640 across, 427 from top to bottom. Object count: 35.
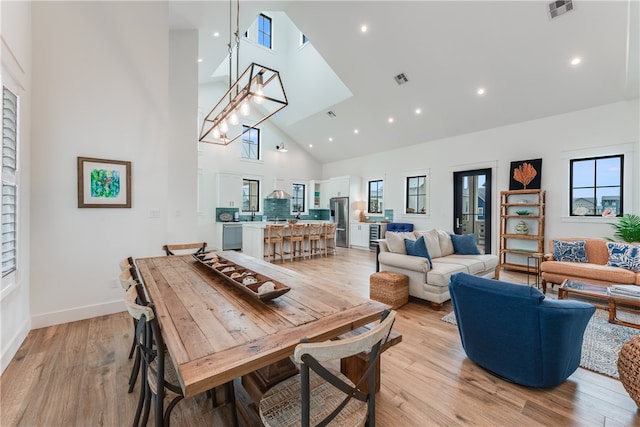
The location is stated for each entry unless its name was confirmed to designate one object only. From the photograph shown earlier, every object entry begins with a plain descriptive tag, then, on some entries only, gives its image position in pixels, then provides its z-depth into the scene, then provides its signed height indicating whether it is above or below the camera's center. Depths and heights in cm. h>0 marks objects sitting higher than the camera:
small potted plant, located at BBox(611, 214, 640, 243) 420 -18
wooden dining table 99 -55
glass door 636 +26
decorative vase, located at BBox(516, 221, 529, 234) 567 -26
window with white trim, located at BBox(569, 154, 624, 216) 479 +58
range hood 843 +57
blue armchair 181 -83
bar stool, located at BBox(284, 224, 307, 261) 673 -68
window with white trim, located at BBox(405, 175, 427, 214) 766 +59
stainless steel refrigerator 922 -15
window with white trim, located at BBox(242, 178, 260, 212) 888 +60
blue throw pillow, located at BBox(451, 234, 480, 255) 455 -52
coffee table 279 -88
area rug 222 -123
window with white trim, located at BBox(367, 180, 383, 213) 891 +59
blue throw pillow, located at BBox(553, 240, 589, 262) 424 -57
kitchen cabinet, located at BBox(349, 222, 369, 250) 852 -70
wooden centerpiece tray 157 -47
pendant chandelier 275 +142
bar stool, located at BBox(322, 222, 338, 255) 759 -66
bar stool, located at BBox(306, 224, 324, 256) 720 -67
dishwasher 788 -74
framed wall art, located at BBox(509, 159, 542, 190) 551 +88
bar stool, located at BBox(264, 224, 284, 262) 642 -59
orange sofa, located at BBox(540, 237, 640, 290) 353 -76
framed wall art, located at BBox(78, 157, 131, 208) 305 +33
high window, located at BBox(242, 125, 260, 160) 888 +233
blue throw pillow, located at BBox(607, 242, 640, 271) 371 -55
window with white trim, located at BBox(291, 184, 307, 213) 1011 +60
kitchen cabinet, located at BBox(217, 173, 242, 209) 816 +68
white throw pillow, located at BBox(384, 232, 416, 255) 388 -41
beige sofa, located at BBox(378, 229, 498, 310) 341 -70
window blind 222 +25
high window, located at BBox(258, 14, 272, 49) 749 +520
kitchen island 638 -68
